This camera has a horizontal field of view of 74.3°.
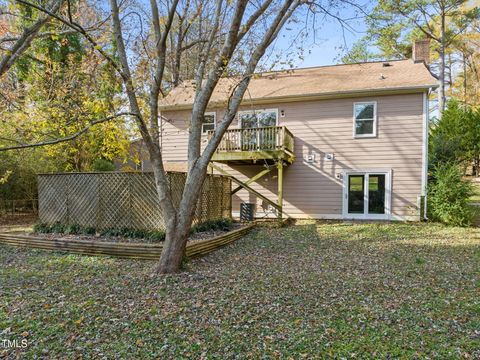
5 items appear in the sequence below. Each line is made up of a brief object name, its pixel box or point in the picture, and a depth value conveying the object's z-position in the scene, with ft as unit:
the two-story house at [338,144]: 36.32
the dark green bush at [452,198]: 33.58
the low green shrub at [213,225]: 30.04
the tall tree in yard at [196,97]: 16.99
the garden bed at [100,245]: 21.49
